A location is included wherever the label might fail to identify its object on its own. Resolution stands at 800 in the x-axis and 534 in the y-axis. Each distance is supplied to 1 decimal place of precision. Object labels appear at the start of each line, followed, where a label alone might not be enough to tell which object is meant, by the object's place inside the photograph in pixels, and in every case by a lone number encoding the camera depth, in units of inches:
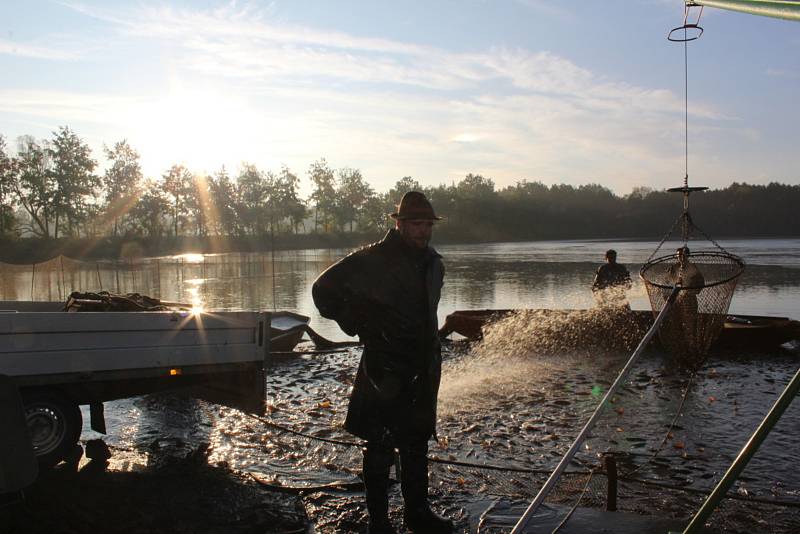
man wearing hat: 179.6
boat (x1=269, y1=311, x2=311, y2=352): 543.5
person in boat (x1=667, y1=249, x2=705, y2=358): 308.4
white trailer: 231.6
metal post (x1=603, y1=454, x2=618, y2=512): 192.2
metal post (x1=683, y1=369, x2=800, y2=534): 90.7
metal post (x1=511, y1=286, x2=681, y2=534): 138.2
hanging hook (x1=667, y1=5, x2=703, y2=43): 229.5
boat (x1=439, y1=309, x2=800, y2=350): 544.4
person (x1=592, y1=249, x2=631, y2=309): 570.6
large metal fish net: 294.8
